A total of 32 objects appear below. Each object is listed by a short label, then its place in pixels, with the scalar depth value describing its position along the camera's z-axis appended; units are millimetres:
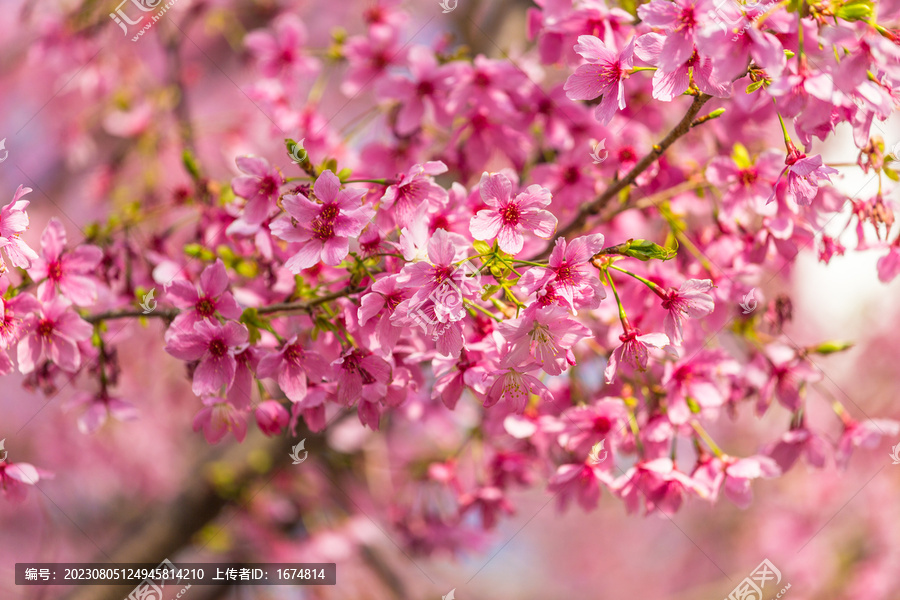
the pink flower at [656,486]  1196
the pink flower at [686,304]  1157
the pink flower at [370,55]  1300
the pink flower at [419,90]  1251
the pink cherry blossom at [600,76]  1161
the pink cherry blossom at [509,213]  1148
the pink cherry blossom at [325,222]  1147
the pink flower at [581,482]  1213
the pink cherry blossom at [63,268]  1188
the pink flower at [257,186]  1173
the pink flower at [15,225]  1158
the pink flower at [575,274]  1142
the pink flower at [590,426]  1206
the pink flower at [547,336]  1138
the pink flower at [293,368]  1162
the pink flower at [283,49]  1329
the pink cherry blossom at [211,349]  1157
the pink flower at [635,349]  1153
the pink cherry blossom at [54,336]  1180
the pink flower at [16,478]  1191
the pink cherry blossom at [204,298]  1166
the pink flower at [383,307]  1143
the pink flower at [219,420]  1189
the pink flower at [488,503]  1279
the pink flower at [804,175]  1149
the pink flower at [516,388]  1153
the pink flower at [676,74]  1143
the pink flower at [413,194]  1154
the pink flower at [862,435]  1228
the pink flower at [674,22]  1137
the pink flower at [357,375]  1163
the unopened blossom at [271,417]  1194
